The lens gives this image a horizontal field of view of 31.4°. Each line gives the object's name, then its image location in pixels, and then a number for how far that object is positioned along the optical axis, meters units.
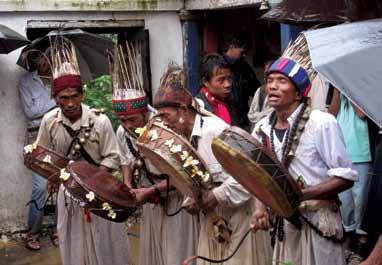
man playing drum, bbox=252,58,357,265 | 3.52
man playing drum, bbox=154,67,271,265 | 4.07
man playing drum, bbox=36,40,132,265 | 5.01
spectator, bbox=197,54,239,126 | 5.01
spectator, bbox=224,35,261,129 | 7.16
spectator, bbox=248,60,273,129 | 6.58
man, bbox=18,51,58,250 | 7.48
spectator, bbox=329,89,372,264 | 5.23
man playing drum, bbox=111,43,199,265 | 4.57
